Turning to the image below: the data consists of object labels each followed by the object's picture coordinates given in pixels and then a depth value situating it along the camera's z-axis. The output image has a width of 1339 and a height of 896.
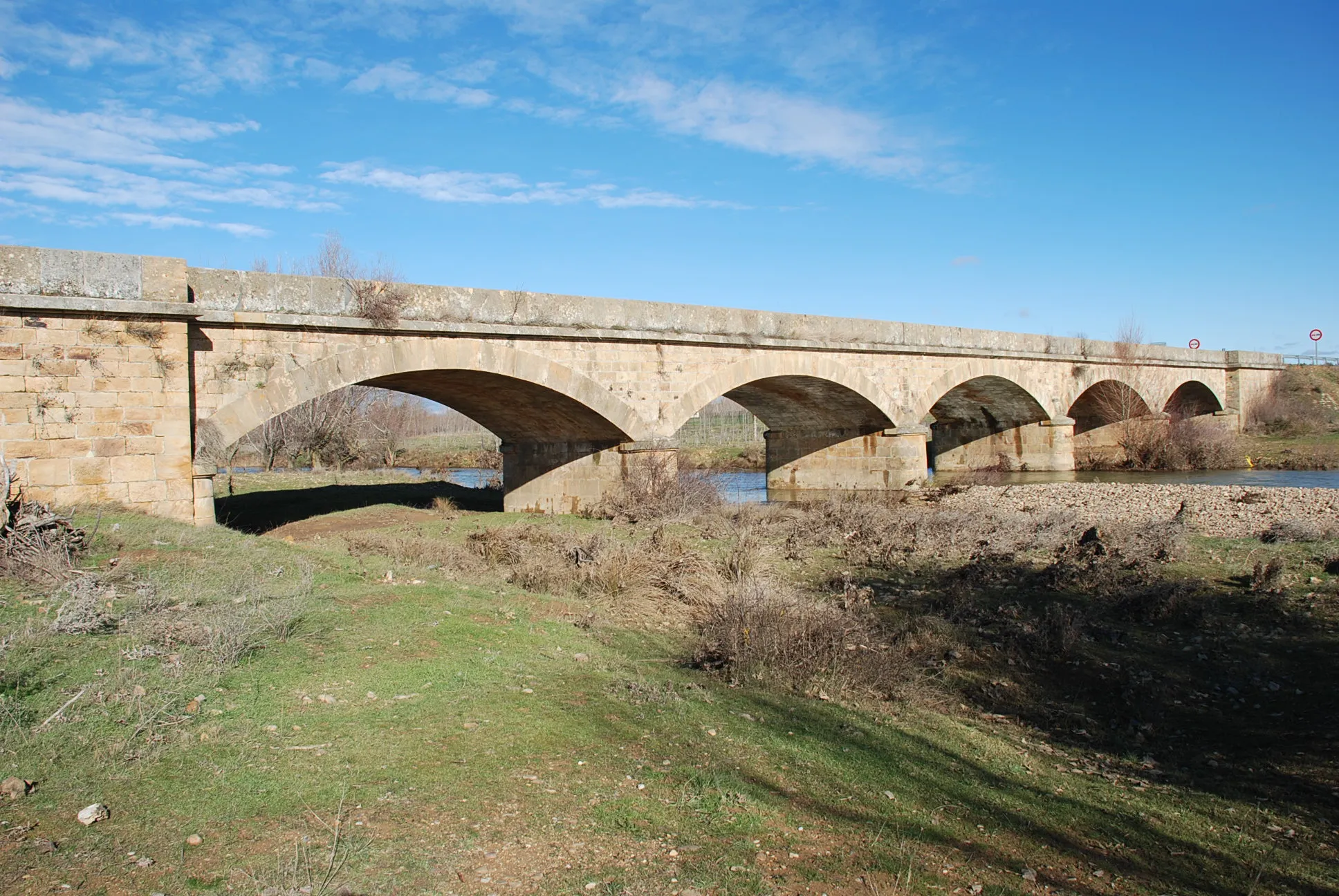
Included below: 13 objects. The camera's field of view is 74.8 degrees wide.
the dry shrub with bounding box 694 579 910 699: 5.83
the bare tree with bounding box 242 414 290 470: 27.17
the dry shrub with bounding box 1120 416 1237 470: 25.83
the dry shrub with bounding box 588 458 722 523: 14.02
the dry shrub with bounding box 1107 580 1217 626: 7.82
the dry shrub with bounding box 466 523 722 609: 7.98
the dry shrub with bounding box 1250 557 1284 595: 8.41
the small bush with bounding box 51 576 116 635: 4.94
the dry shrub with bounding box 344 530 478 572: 9.38
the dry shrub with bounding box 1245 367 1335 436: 33.50
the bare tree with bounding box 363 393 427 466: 33.25
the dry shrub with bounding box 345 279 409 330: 11.49
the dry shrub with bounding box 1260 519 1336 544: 10.58
